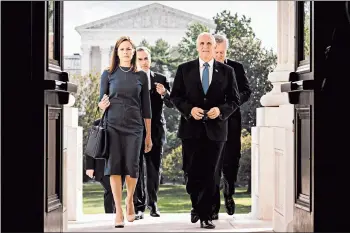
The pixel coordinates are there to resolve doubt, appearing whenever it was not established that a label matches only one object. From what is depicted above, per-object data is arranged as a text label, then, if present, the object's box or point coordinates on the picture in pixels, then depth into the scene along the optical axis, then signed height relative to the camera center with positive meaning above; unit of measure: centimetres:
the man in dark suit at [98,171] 1026 -56
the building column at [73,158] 1019 -41
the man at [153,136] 1039 -17
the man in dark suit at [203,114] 908 +6
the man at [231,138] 1030 -19
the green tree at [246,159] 2512 -102
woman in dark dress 912 +9
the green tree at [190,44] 3338 +272
